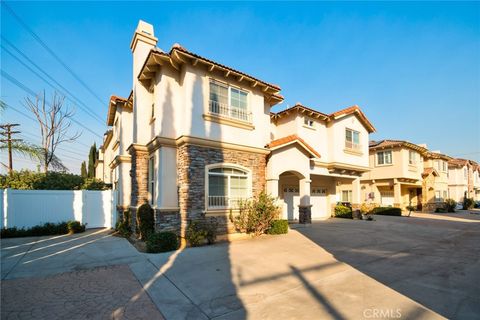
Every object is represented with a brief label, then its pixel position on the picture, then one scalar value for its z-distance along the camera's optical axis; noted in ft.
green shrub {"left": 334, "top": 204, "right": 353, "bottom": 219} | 66.09
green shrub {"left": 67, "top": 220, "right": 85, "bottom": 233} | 44.47
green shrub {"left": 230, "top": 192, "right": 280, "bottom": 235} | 37.45
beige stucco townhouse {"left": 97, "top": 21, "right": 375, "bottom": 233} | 34.63
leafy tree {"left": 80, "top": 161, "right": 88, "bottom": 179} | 113.98
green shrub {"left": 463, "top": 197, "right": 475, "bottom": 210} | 120.13
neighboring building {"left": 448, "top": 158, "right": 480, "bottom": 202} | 132.46
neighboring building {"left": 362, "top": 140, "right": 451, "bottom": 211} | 84.64
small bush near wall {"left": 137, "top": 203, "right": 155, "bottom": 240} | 35.14
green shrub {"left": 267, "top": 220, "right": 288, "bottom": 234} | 39.70
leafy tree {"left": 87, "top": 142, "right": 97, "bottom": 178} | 107.65
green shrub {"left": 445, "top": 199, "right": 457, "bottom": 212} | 99.07
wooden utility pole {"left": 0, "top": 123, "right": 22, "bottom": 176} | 64.95
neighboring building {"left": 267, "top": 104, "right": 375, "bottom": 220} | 45.88
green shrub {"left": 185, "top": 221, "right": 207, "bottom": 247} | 31.89
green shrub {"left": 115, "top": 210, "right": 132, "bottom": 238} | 41.48
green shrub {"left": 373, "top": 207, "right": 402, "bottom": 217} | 76.95
